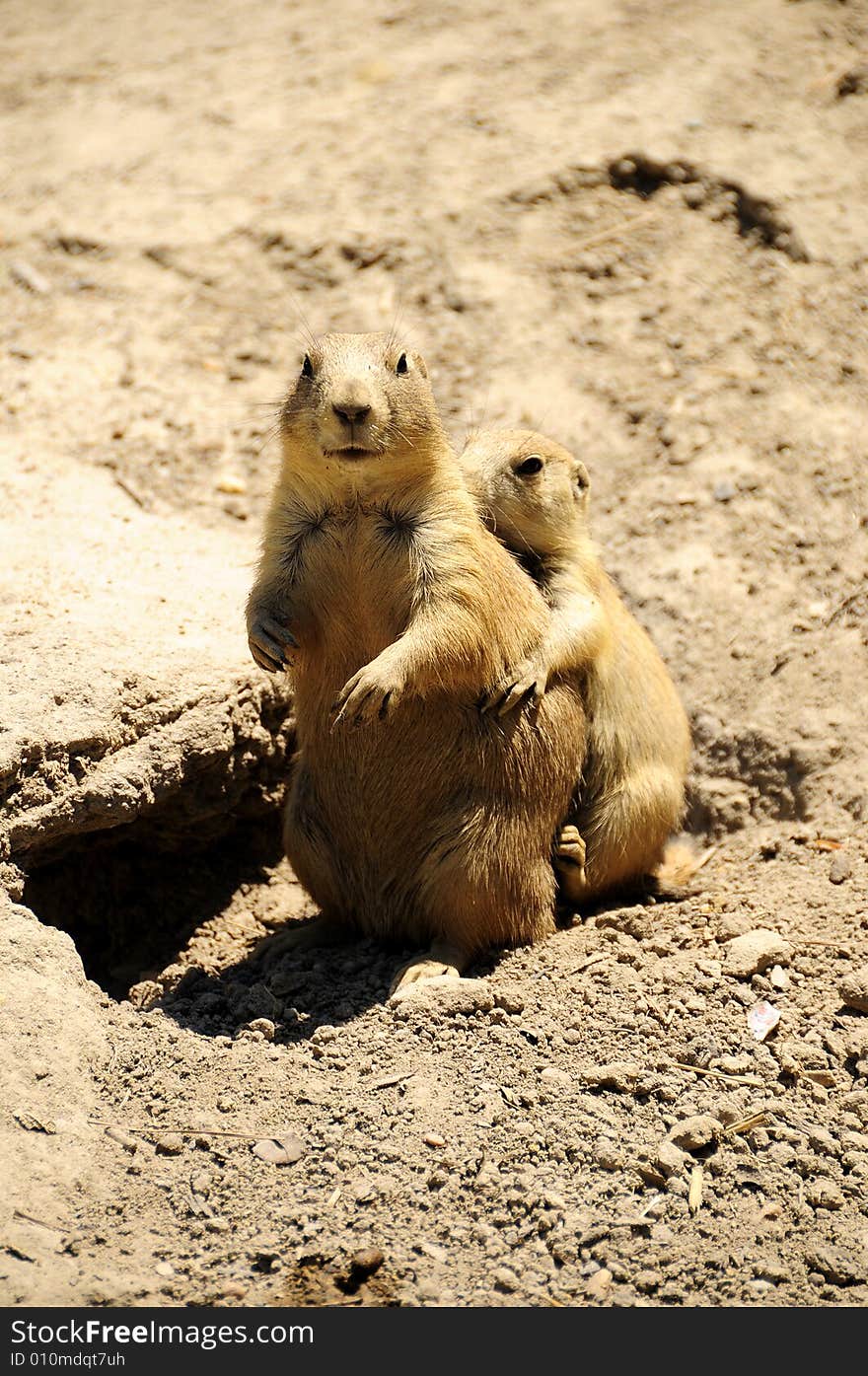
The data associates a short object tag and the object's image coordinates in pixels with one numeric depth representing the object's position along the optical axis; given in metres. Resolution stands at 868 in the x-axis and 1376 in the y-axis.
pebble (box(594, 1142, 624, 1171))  7.41
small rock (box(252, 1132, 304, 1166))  7.50
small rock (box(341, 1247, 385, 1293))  6.69
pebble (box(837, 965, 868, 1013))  8.59
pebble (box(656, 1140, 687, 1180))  7.36
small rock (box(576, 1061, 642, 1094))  7.96
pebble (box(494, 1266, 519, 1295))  6.61
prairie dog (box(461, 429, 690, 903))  10.13
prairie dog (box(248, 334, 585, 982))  8.89
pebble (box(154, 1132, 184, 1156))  7.55
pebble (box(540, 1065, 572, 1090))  7.97
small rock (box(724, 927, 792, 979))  8.93
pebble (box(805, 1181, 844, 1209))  7.18
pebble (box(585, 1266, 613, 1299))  6.61
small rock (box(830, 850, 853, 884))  10.23
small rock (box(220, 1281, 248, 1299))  6.58
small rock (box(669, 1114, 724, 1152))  7.51
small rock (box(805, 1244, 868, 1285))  6.73
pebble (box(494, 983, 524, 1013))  8.69
